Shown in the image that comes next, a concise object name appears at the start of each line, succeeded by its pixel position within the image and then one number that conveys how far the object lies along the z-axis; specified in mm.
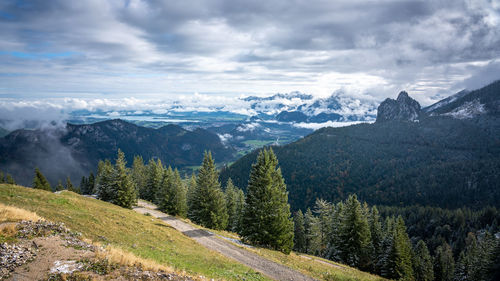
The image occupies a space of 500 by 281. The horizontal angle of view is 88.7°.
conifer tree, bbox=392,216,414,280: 40062
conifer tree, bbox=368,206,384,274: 45744
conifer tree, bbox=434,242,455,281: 64812
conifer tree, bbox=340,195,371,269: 43594
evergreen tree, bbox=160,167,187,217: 53219
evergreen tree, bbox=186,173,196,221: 44575
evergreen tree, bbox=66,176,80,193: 91212
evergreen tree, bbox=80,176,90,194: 101625
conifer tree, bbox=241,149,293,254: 30264
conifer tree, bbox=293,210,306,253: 76312
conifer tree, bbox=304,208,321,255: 58969
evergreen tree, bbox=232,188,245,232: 59494
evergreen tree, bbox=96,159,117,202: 47969
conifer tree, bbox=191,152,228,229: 43219
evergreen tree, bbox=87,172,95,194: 96600
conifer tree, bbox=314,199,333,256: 57812
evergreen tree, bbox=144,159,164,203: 65688
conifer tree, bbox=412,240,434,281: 52156
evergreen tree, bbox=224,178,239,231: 66956
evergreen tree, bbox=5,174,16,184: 82075
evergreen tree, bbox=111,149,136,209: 47062
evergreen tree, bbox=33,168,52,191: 76156
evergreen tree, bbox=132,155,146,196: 72938
